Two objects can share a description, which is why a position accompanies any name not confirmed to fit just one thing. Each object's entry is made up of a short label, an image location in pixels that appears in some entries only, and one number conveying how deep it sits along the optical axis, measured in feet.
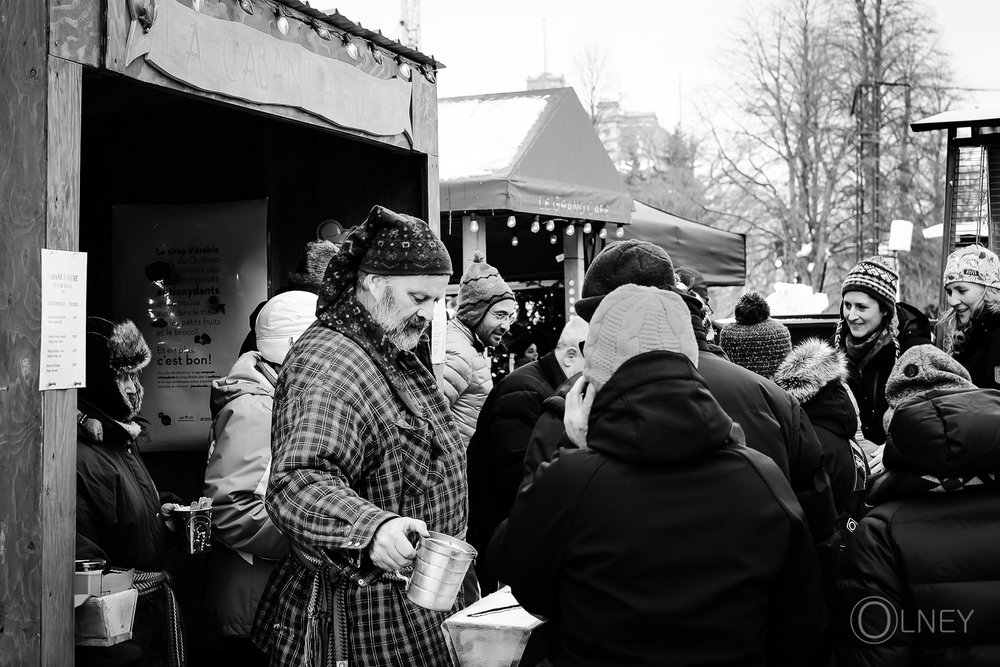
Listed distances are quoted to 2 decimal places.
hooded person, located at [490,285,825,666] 6.32
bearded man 7.91
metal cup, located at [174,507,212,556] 11.38
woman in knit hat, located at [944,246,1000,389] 16.22
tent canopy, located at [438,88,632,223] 24.50
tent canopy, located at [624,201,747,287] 30.94
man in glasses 16.65
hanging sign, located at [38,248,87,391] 9.04
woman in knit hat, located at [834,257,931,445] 16.06
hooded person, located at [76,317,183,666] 10.43
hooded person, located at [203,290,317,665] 11.71
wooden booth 8.98
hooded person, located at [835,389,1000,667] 7.51
